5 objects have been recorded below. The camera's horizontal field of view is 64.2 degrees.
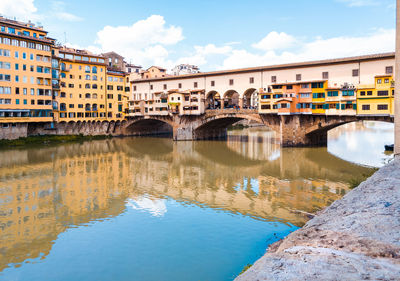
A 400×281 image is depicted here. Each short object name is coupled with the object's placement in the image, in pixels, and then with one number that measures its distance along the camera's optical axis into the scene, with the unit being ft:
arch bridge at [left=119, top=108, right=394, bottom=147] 134.21
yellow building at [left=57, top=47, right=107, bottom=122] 180.14
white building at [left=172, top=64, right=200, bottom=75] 367.08
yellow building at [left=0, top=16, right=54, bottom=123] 149.59
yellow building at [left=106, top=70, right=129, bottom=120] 203.82
